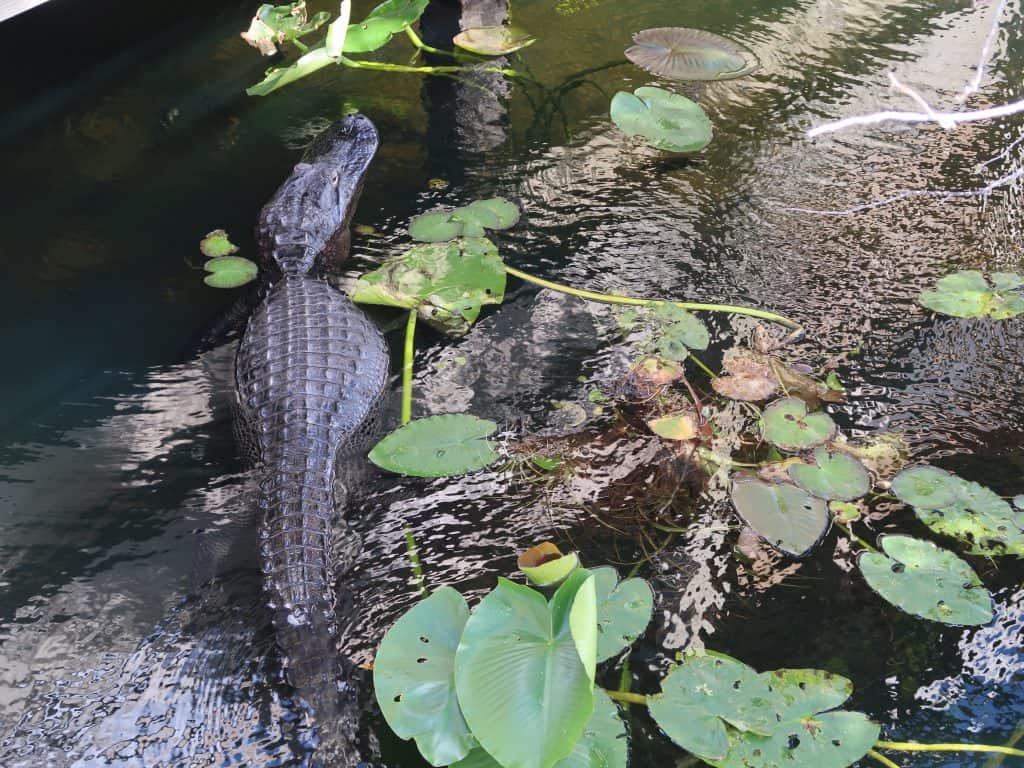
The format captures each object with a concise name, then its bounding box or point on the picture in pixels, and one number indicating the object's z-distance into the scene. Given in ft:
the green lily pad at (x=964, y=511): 7.39
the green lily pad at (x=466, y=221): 11.04
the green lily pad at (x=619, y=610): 6.41
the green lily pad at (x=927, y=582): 6.75
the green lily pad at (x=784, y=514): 7.34
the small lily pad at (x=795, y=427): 8.04
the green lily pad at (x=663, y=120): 11.63
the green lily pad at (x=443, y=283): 10.04
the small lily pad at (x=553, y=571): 5.71
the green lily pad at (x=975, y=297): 9.64
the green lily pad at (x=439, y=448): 8.02
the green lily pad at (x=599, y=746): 5.53
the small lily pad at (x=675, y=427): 8.36
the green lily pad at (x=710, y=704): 5.82
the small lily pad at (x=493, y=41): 14.67
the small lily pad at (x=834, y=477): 7.65
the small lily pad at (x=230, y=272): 10.93
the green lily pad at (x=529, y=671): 4.97
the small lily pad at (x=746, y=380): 8.82
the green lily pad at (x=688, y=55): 13.57
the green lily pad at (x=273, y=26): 12.83
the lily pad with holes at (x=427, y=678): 5.48
